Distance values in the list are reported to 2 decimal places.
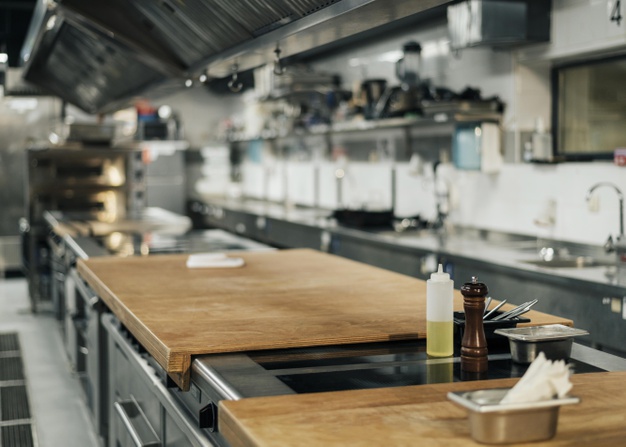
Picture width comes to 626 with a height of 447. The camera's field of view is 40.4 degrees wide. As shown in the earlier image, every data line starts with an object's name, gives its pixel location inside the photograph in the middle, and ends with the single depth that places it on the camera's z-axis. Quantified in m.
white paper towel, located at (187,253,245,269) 3.85
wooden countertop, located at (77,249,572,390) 2.24
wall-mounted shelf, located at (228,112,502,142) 5.32
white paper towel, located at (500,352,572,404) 1.37
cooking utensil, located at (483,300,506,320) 2.21
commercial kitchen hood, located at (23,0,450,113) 2.48
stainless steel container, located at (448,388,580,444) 1.35
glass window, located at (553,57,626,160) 4.68
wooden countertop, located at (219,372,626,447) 1.40
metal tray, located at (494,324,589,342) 1.95
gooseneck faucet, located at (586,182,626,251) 4.16
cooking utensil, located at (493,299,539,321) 2.23
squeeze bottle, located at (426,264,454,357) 2.02
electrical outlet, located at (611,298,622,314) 3.38
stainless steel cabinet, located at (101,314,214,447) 2.23
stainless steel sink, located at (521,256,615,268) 4.39
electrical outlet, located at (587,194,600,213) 4.46
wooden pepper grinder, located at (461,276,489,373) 1.89
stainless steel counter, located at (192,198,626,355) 3.50
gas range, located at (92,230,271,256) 4.83
